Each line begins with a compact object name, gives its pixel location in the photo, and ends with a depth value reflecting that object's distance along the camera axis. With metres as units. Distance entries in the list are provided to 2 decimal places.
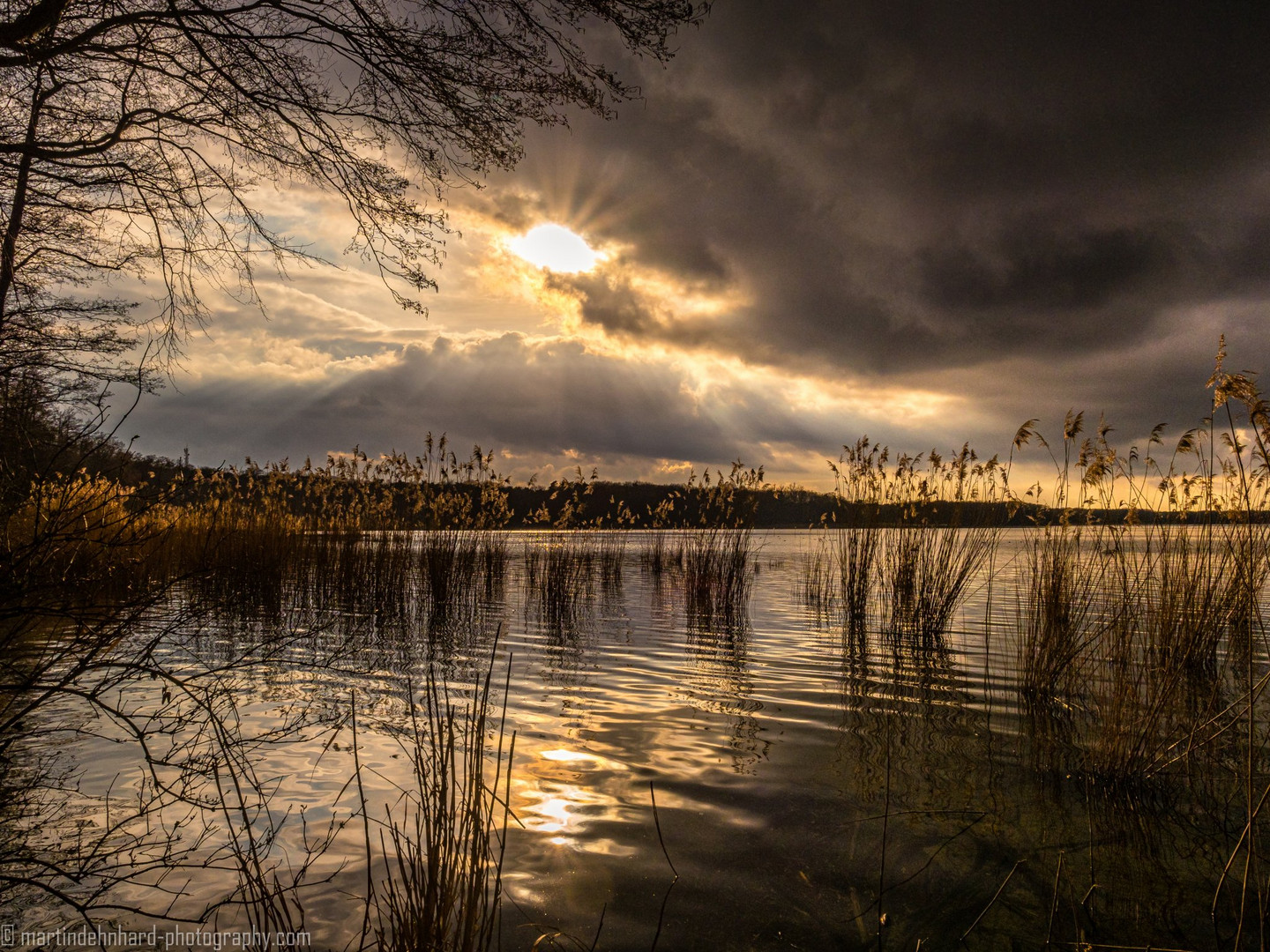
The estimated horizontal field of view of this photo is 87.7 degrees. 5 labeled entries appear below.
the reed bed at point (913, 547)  6.75
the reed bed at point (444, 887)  1.45
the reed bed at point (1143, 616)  3.01
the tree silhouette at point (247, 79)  3.96
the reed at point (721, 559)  8.55
